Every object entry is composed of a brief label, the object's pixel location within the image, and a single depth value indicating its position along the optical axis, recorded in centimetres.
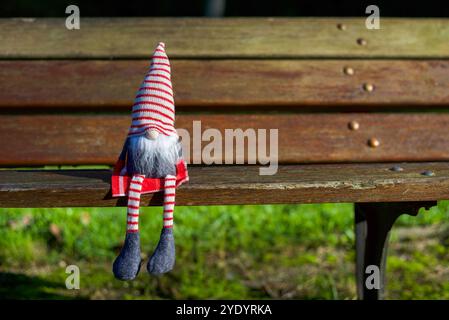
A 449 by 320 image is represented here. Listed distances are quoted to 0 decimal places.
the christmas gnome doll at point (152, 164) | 167
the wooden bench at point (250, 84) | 233
